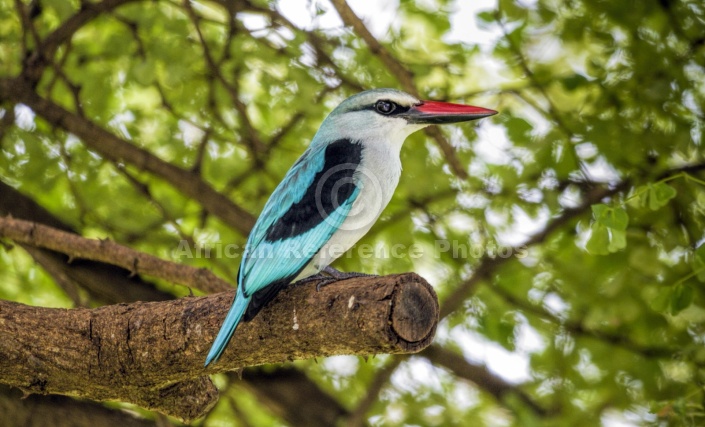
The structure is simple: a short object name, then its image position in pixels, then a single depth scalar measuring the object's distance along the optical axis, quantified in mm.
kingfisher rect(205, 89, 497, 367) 6664
